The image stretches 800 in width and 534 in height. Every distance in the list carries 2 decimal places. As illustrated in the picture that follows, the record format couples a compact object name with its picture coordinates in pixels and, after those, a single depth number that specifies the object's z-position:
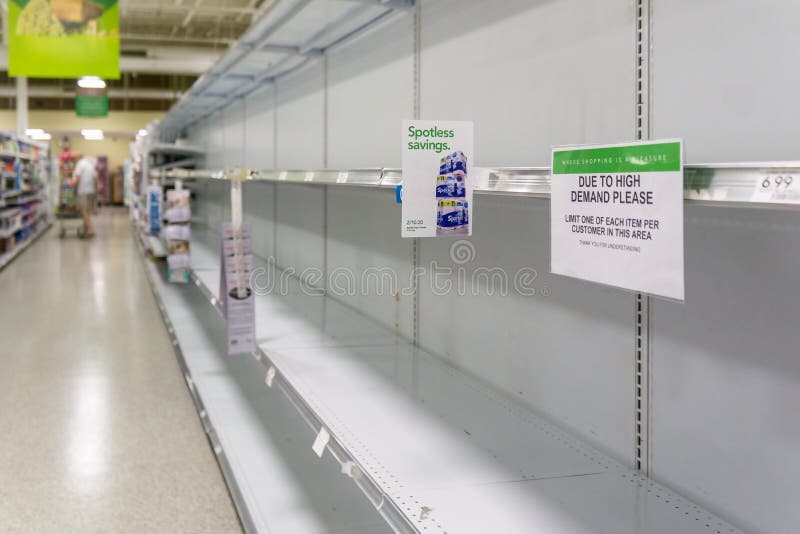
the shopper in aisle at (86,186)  16.39
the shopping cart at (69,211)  16.93
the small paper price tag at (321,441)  2.10
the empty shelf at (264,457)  2.95
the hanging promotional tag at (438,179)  1.74
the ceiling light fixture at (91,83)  16.36
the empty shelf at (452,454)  1.56
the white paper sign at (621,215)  1.11
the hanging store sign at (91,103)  17.16
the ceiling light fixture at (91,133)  25.64
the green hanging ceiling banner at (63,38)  7.42
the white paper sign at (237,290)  3.18
